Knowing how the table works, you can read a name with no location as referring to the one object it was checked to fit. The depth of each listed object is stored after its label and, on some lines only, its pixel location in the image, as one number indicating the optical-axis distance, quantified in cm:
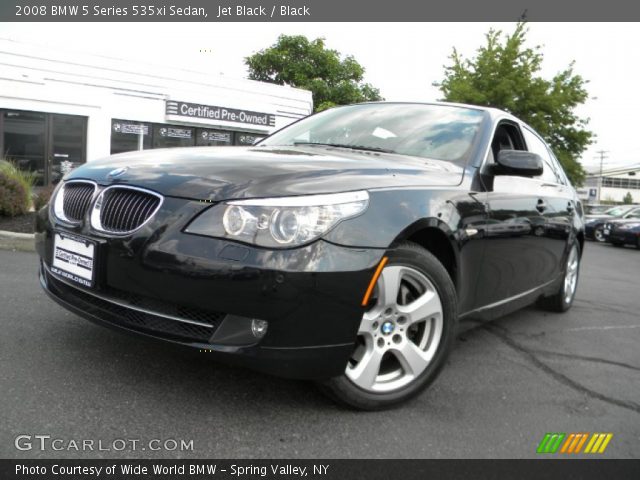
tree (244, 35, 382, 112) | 3522
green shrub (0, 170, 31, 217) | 777
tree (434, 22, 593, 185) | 2181
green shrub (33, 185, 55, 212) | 801
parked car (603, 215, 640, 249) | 1683
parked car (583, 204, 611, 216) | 2389
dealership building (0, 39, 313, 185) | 1631
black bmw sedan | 215
